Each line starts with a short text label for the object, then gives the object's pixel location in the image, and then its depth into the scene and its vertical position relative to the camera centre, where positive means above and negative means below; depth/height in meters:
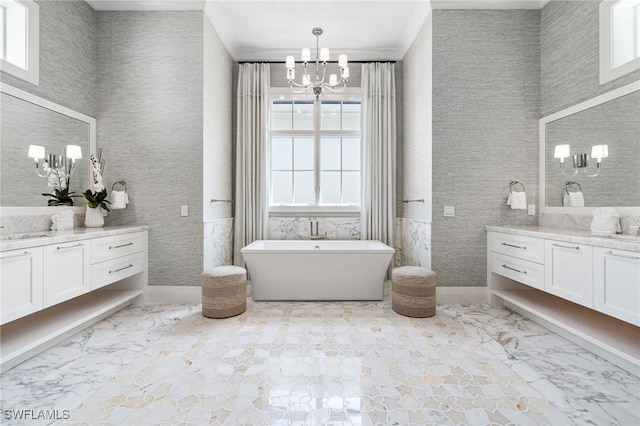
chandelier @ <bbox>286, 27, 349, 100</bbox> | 2.91 +1.50
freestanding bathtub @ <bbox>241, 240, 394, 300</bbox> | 3.21 -0.66
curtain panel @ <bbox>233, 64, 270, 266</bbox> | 4.14 +0.78
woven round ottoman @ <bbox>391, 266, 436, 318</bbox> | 2.84 -0.77
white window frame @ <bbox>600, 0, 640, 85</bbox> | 2.50 +1.42
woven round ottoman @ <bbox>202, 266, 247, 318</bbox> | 2.81 -0.76
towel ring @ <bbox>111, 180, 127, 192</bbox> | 3.21 +0.31
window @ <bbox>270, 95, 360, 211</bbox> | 4.44 +0.86
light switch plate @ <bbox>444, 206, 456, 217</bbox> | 3.25 +0.03
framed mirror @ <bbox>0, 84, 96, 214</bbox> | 2.33 +0.60
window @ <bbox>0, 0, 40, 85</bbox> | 2.38 +1.42
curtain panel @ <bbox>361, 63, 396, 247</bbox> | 4.16 +0.86
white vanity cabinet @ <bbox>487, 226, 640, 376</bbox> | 1.86 -0.53
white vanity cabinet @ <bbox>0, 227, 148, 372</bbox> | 1.88 -0.53
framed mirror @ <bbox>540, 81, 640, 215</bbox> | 2.34 +0.51
